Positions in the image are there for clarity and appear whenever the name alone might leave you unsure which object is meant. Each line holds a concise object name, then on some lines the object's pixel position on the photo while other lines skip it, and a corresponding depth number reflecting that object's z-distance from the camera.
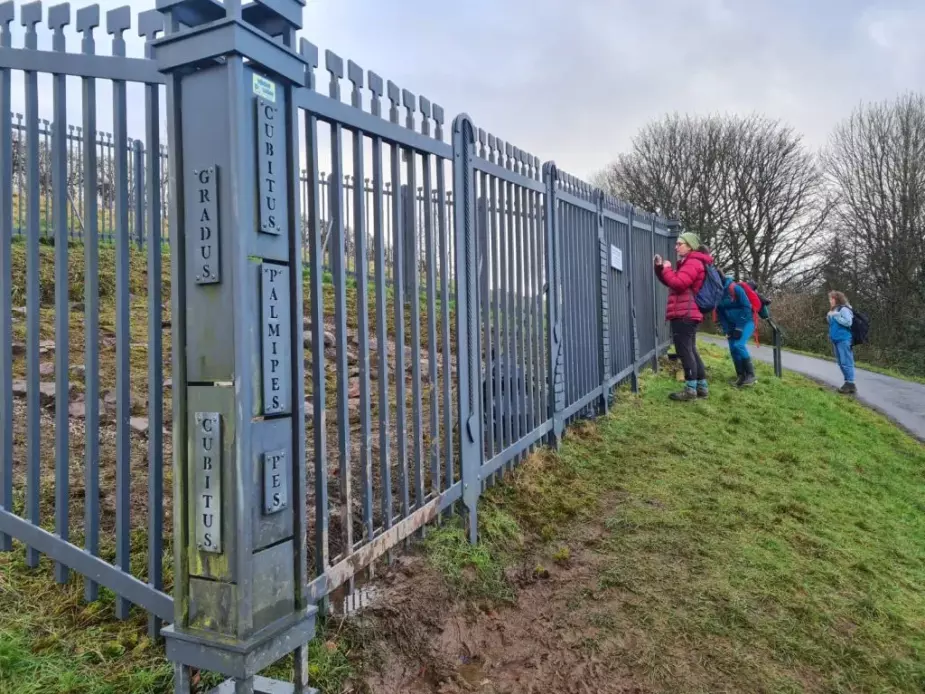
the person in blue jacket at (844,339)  10.12
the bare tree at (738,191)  26.31
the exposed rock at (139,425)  3.87
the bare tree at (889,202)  22.14
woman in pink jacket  7.44
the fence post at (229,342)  1.92
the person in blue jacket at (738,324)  8.38
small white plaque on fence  7.10
